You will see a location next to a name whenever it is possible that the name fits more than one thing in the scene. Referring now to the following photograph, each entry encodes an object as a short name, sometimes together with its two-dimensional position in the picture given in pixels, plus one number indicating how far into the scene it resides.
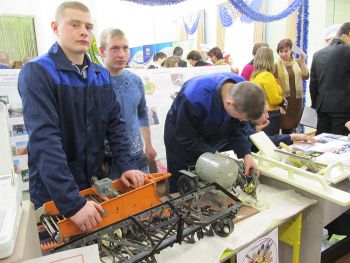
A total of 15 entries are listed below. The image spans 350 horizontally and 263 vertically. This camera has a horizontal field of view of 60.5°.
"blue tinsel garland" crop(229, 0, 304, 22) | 3.05
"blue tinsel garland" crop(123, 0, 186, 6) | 2.51
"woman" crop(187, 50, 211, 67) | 3.52
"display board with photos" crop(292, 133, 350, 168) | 1.65
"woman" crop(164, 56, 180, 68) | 3.66
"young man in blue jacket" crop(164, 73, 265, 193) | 1.40
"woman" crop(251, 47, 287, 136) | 2.70
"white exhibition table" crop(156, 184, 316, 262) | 0.96
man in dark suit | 2.54
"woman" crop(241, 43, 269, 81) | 3.43
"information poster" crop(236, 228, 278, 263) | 1.04
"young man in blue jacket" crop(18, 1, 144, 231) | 0.94
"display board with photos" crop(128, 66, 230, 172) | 2.88
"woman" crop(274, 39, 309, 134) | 3.17
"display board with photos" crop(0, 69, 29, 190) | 2.16
